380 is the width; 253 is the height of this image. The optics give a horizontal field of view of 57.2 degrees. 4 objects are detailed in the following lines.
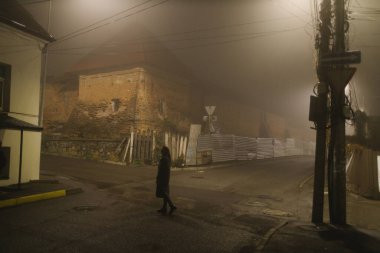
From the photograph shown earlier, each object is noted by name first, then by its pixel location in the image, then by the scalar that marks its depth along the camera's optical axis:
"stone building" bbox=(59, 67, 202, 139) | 22.77
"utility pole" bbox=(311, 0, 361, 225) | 7.86
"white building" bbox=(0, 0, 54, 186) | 11.60
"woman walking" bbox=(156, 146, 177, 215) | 8.70
